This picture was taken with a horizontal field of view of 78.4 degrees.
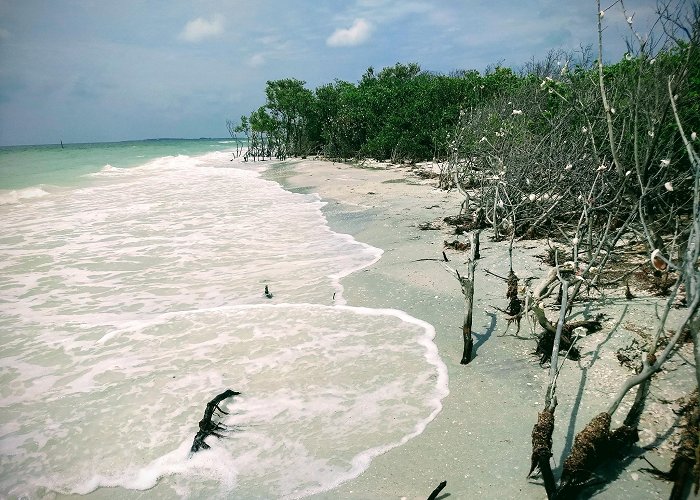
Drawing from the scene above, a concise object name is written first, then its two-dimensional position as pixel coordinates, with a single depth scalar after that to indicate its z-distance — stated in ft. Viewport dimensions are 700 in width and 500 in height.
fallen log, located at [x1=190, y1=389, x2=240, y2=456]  11.43
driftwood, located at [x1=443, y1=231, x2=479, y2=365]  14.17
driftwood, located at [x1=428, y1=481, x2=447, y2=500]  8.82
